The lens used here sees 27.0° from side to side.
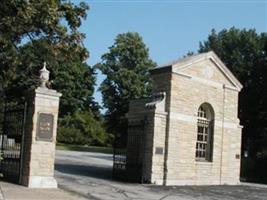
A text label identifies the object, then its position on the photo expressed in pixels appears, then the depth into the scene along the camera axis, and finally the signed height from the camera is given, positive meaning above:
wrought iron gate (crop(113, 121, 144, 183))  23.05 -0.31
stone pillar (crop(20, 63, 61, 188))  16.95 +0.19
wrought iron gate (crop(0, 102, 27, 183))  17.75 +0.10
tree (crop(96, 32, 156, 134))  63.88 +8.96
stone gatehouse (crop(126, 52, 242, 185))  22.62 +1.19
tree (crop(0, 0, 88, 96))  13.52 +3.19
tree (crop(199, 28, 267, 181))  42.22 +6.57
